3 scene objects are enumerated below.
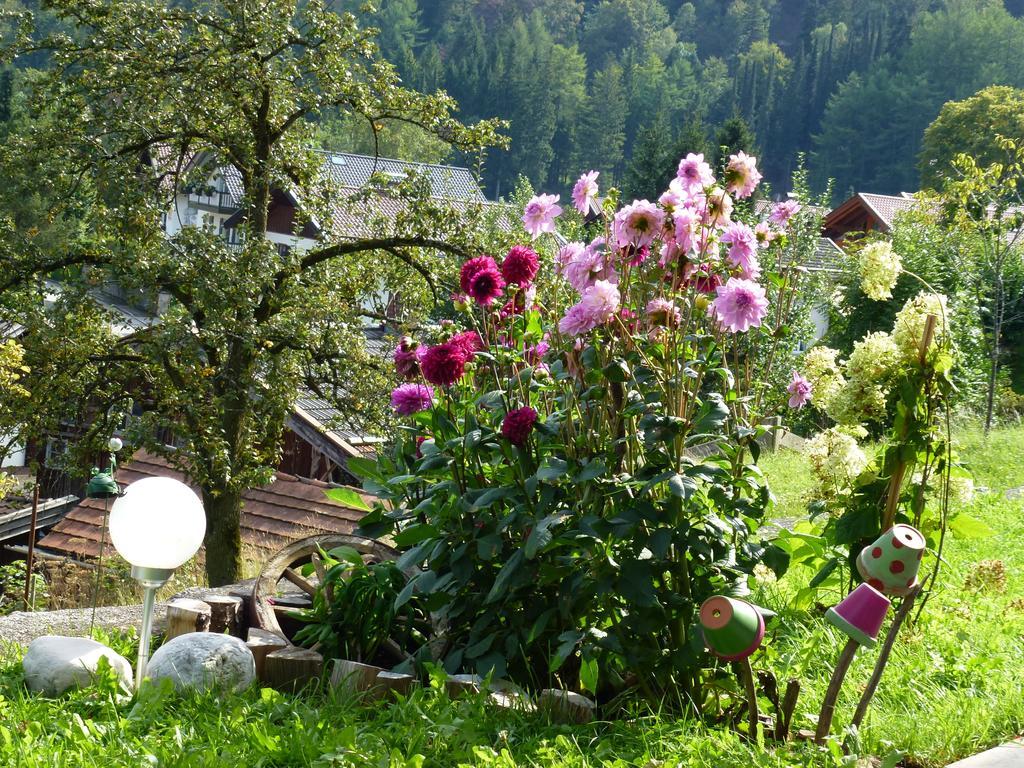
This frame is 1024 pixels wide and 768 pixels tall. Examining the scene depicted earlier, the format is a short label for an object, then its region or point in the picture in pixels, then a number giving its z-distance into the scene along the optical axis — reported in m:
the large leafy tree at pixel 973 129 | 38.69
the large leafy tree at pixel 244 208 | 8.85
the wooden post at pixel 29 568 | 11.18
